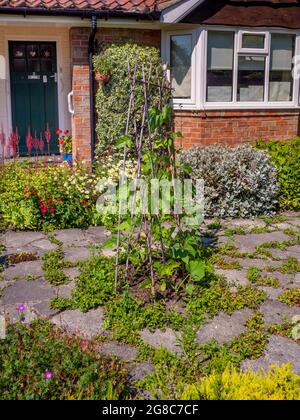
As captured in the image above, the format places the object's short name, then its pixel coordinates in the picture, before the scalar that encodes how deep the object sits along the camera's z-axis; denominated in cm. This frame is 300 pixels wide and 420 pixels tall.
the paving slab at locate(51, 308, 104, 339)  386
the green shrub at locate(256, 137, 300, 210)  754
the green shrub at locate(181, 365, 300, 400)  245
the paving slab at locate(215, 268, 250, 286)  482
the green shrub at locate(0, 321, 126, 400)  258
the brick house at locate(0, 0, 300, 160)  846
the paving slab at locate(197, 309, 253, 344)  380
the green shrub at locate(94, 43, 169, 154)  840
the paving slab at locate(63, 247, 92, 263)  539
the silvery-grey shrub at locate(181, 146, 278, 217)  712
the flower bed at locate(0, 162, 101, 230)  638
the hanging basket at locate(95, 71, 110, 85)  847
